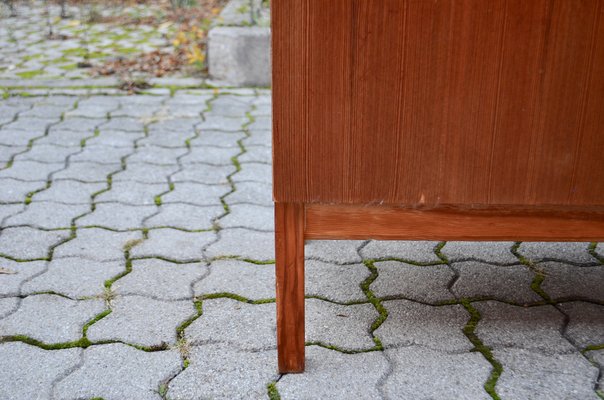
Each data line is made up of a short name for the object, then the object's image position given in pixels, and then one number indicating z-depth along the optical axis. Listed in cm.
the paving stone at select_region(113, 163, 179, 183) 313
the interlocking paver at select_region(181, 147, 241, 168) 335
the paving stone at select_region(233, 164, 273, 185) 315
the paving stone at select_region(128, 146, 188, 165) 335
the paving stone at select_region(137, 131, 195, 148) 357
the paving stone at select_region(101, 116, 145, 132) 379
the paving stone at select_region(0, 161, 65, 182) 313
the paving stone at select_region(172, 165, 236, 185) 314
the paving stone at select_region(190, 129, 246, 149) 358
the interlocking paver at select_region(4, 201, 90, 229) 268
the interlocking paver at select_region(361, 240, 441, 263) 246
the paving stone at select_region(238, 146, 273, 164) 338
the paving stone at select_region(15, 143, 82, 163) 333
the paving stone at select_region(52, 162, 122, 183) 314
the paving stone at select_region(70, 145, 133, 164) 335
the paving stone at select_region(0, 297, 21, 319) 210
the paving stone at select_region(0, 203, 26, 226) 275
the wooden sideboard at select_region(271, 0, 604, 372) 154
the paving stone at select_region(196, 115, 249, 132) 381
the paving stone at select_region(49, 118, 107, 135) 376
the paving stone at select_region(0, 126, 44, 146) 355
